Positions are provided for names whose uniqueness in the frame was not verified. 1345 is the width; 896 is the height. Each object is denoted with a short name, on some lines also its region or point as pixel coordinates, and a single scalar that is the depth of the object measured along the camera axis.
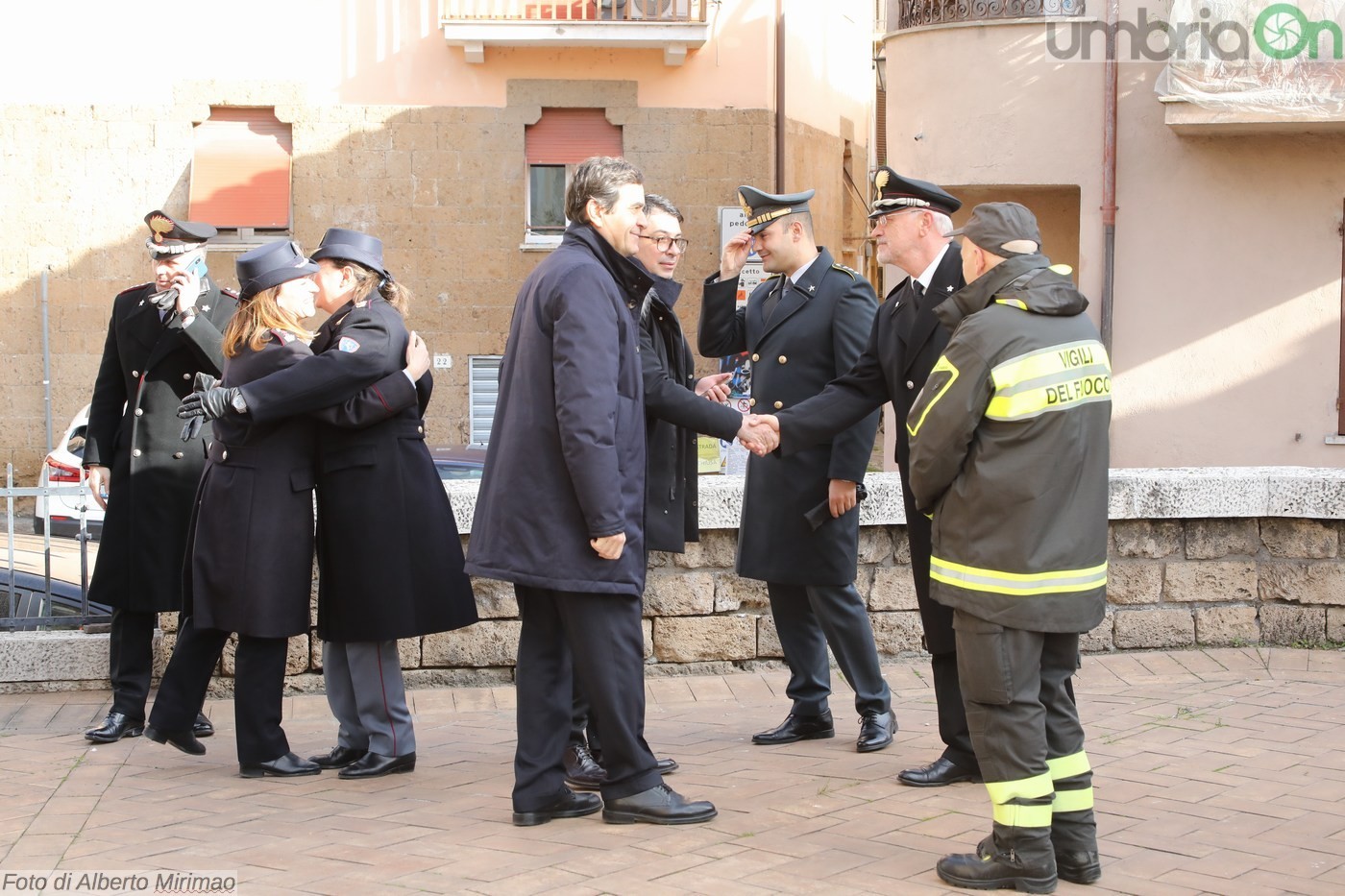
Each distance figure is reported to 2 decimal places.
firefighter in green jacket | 4.12
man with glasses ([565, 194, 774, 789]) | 5.29
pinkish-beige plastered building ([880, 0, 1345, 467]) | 15.77
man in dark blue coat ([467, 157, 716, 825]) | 4.64
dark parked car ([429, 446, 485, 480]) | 10.26
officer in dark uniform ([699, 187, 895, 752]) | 5.79
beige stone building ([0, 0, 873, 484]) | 19.41
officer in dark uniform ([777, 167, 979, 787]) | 5.21
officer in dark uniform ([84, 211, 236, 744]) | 6.11
